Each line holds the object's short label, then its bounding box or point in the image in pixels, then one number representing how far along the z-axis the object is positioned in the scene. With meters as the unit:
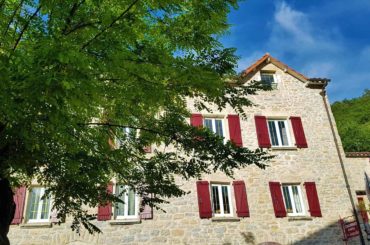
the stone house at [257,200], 12.73
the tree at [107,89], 3.70
